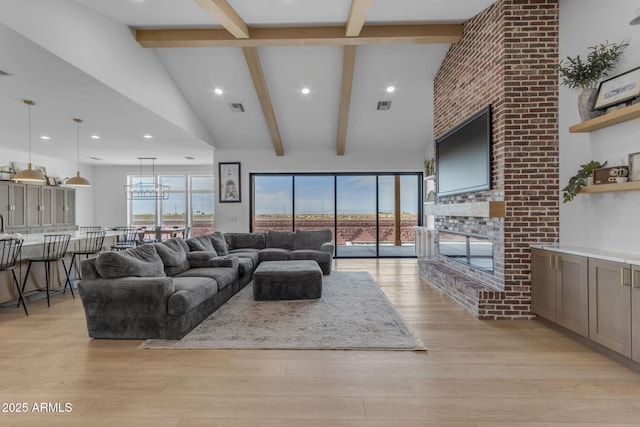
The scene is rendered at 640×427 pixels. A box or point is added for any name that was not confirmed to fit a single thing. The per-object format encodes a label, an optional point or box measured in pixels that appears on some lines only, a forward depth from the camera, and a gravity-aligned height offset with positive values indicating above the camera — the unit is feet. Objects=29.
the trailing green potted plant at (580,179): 10.57 +1.13
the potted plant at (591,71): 10.06 +4.37
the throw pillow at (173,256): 14.24 -1.77
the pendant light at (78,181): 20.17 +2.05
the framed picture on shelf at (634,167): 9.41 +1.34
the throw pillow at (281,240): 23.07 -1.72
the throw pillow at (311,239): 22.77 -1.64
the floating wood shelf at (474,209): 12.55 +0.23
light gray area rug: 10.12 -3.80
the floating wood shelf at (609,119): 8.93 +2.69
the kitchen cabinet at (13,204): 23.52 +0.82
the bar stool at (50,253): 14.83 -1.77
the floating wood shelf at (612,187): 9.06 +0.77
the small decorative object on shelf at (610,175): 9.64 +1.15
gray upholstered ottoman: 14.79 -3.03
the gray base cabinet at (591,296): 8.52 -2.40
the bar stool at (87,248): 17.62 -1.75
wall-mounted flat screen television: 13.72 +2.67
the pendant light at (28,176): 17.17 +1.99
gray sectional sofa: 10.58 -2.54
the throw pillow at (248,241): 23.17 -1.79
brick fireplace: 12.50 +2.52
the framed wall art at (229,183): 28.07 +2.64
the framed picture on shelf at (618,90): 9.25 +3.54
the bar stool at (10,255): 13.14 -1.58
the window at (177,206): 34.83 +0.92
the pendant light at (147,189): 34.12 +2.64
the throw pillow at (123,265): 10.93 -1.67
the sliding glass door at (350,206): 29.07 +0.75
